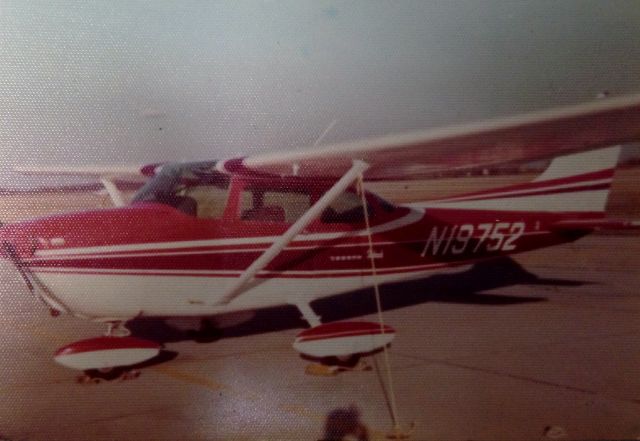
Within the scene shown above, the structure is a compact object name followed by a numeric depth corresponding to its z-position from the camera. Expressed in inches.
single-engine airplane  137.7
